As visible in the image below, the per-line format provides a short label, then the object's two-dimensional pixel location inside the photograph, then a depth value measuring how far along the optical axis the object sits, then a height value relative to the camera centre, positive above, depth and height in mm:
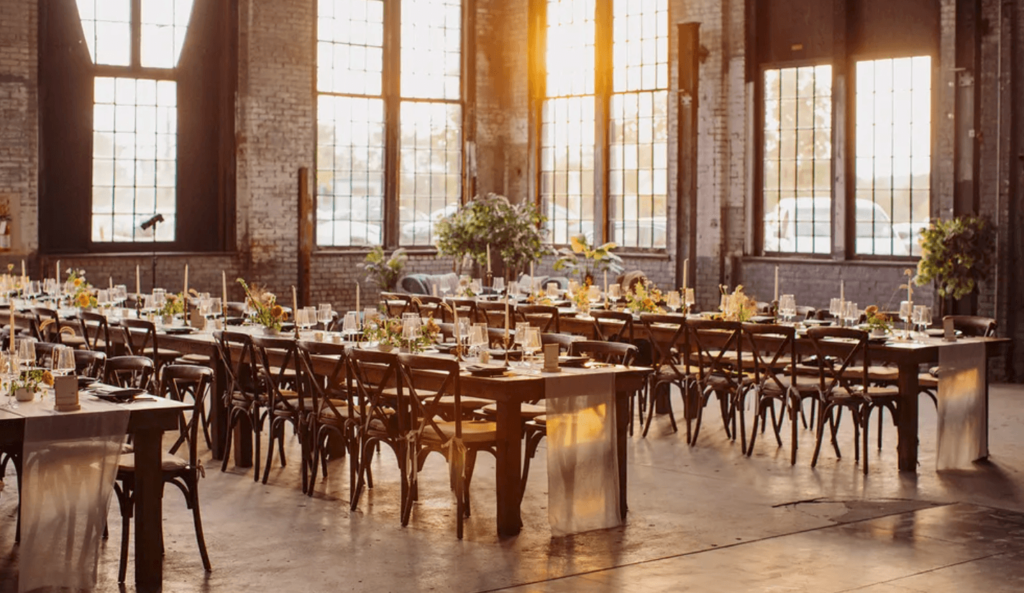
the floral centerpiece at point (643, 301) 10641 -160
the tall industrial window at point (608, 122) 17188 +2157
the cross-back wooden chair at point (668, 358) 9711 -580
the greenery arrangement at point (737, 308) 9867 -201
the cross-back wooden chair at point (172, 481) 5801 -915
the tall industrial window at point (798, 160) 15531 +1468
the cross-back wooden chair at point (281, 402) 7754 -753
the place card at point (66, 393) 5590 -488
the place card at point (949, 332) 8945 -338
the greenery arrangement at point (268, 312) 9172 -225
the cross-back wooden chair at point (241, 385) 8117 -686
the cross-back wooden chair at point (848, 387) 8547 -699
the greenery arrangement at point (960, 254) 13320 +293
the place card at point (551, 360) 7055 -427
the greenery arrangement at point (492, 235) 16219 +566
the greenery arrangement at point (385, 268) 17016 +162
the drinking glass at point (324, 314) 9039 -235
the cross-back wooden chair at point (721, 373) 9203 -666
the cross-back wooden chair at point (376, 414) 6970 -744
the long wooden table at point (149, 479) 5582 -855
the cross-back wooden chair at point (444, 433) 6676 -805
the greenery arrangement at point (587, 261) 14734 +250
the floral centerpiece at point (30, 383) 5859 -477
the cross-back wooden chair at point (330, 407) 7406 -758
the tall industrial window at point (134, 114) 16047 +2053
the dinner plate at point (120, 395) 5832 -521
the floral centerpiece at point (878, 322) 9094 -275
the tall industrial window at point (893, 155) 14570 +1441
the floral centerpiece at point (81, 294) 9945 -122
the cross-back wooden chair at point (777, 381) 8836 -695
